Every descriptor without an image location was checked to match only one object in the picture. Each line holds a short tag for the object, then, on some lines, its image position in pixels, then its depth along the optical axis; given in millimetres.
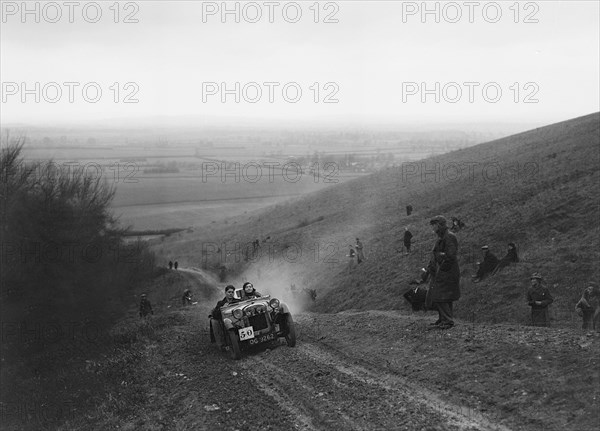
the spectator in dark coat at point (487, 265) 21797
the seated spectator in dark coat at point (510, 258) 21750
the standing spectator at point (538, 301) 14234
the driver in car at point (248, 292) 14923
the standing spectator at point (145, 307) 28688
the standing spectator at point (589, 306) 13859
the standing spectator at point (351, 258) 32844
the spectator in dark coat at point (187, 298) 34031
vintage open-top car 13328
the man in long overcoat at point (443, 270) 11625
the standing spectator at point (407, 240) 28953
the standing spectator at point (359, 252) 32050
